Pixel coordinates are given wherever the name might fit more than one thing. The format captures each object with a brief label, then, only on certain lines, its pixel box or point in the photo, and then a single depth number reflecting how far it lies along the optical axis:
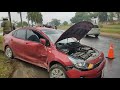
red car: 2.48
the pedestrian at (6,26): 3.62
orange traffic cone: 3.64
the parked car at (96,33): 5.68
